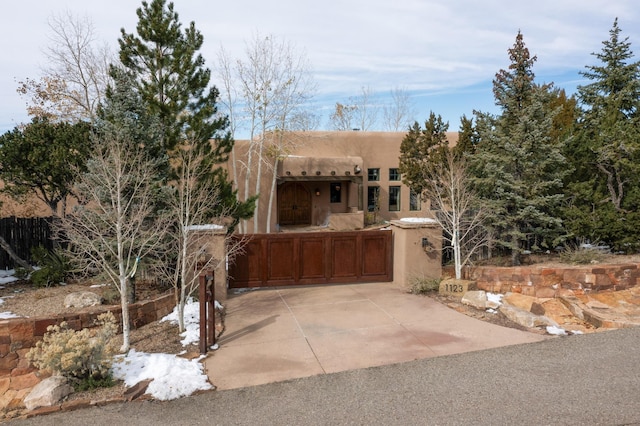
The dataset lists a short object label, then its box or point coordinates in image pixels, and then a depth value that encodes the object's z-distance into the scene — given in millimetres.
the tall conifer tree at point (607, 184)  11719
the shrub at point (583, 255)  11109
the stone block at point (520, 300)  9016
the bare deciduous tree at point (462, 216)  10484
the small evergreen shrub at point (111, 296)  8361
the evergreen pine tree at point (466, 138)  15438
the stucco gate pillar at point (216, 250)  9242
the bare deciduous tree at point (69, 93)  18469
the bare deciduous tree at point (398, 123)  44269
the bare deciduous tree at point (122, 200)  7543
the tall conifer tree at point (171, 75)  9438
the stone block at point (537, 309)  8469
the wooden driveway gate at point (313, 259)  10734
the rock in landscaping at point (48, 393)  5137
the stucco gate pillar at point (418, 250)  10664
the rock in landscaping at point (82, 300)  7949
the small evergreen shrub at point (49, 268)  9625
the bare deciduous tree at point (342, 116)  42262
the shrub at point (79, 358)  5324
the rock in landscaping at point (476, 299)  8836
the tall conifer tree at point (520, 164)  11625
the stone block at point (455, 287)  9773
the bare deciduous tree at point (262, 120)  20141
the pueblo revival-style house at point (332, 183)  21344
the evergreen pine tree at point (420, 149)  19188
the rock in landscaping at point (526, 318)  7590
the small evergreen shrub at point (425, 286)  10062
